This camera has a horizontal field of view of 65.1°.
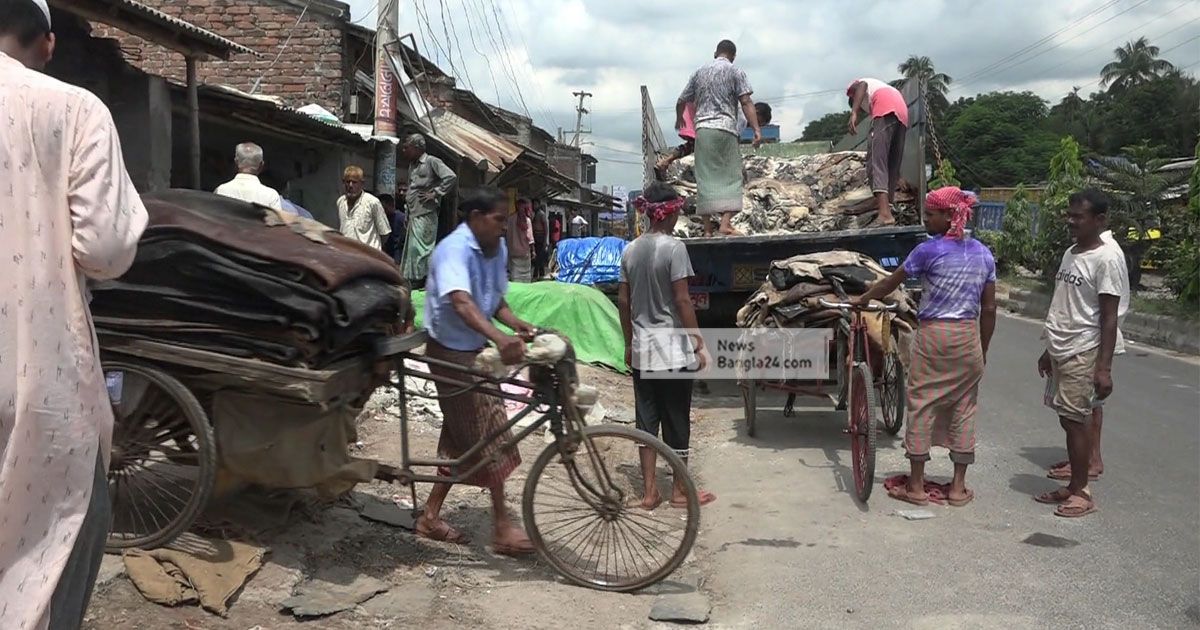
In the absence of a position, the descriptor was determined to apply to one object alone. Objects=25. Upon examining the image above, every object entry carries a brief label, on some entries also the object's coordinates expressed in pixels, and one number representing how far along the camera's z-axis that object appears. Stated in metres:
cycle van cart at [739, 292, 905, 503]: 5.45
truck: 7.61
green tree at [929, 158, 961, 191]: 28.96
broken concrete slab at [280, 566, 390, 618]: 3.62
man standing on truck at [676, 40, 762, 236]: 7.95
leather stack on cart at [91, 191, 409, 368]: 3.58
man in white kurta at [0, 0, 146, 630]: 1.94
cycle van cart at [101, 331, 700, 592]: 3.71
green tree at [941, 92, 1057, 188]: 61.41
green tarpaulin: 9.53
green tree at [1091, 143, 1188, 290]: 16.09
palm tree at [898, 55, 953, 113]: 73.19
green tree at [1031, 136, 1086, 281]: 19.03
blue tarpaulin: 14.37
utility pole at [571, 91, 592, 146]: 66.31
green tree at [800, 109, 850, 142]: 65.22
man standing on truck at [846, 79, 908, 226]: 8.27
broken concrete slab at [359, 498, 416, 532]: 4.75
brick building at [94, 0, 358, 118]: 15.05
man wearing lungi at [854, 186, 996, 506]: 5.26
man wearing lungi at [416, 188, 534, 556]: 4.28
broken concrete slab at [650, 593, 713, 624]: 3.86
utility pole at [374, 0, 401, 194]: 12.45
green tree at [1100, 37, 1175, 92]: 63.06
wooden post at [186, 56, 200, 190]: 8.34
